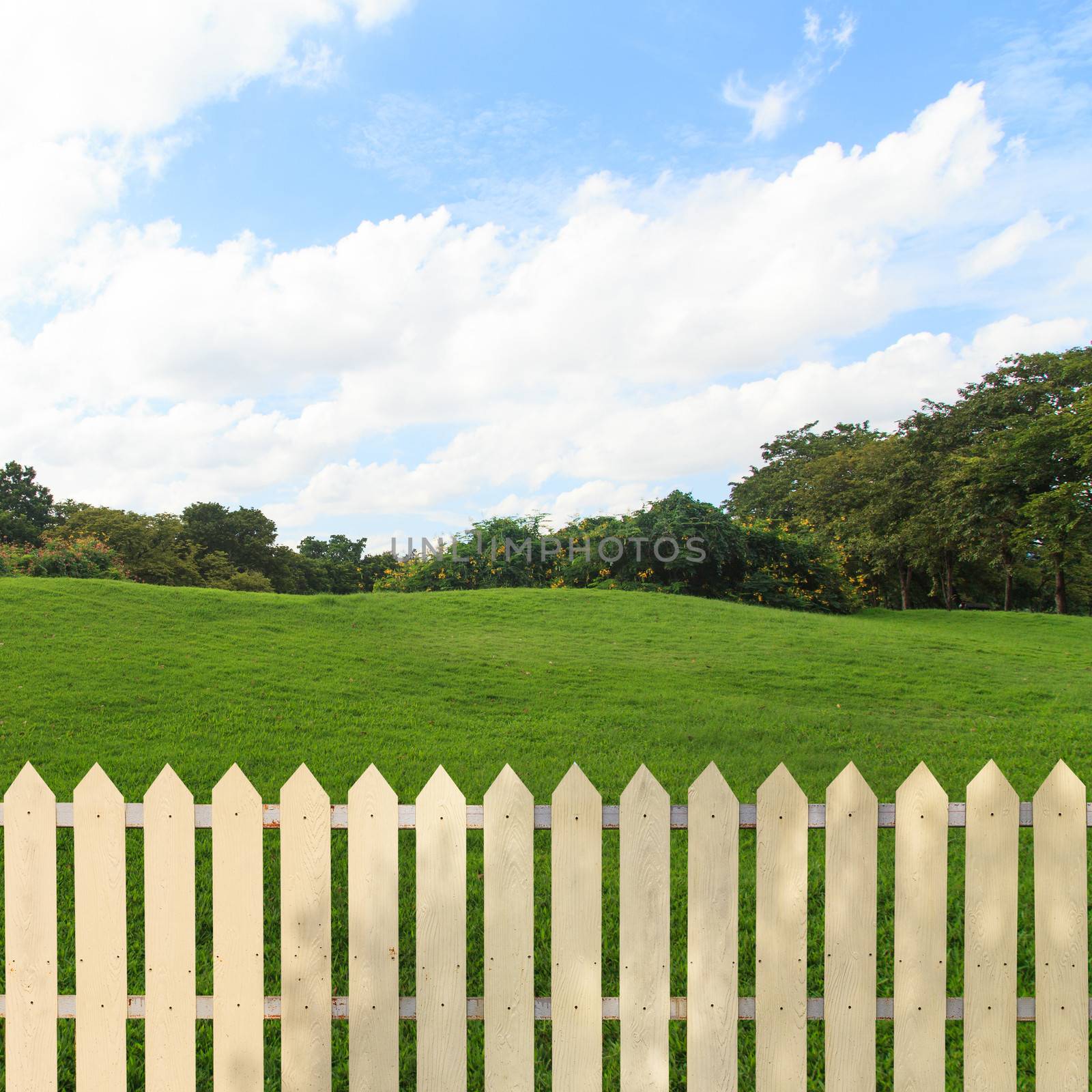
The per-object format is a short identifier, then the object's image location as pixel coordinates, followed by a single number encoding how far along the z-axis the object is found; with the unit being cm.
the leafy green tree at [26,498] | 3825
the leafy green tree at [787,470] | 3809
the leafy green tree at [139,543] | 3152
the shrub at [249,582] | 3434
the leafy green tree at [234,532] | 3797
